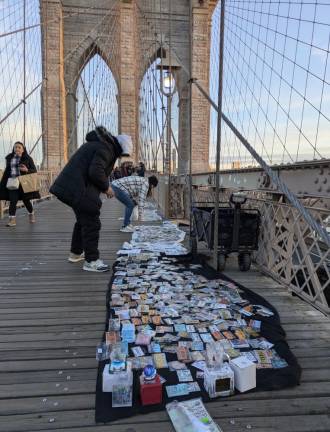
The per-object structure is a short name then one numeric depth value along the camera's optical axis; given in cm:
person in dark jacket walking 459
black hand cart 266
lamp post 577
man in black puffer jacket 250
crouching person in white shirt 455
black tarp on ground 112
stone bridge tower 1330
